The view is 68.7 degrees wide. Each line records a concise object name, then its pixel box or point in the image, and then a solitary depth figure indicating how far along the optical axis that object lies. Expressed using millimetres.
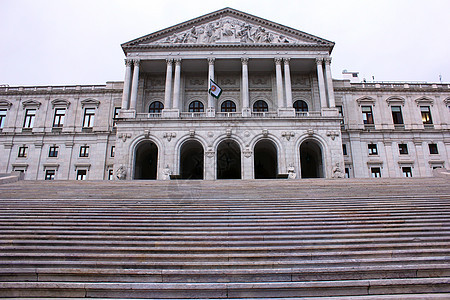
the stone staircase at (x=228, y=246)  7914
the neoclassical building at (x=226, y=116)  32656
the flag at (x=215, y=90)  31750
